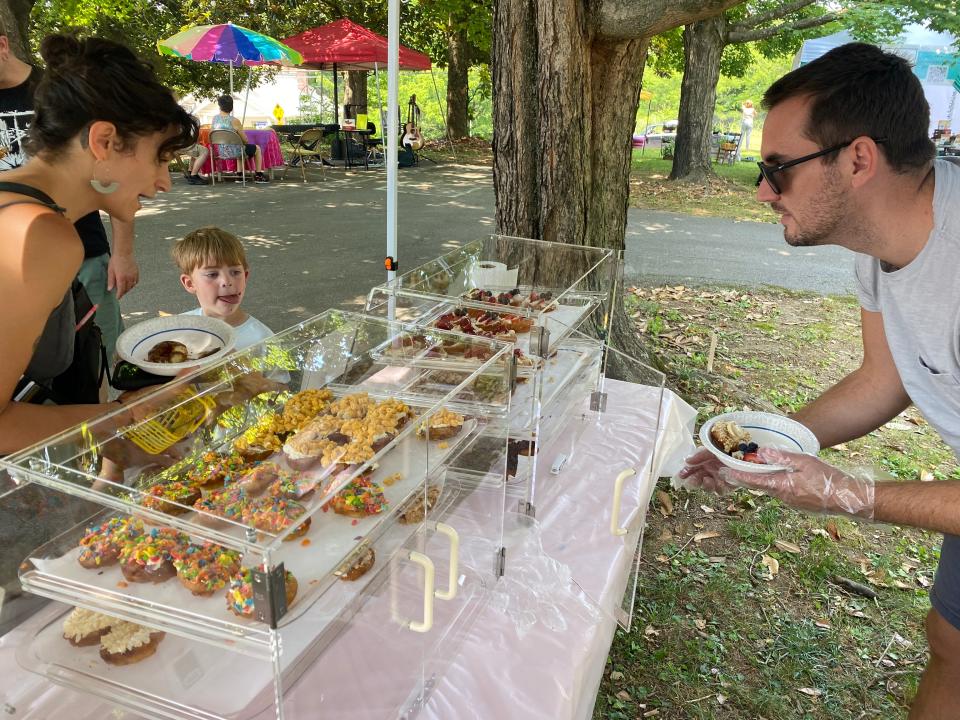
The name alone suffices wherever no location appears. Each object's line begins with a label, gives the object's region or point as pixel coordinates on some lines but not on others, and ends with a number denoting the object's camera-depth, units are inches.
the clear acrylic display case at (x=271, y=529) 45.1
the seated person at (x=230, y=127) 423.8
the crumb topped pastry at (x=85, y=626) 48.3
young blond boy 106.1
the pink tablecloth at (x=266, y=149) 463.5
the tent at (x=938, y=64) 578.6
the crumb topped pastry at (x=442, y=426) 60.7
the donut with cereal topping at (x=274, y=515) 45.6
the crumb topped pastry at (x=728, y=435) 68.0
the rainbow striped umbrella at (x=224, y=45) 418.3
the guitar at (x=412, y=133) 607.5
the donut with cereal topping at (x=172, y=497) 46.8
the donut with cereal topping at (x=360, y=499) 53.4
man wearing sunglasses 63.8
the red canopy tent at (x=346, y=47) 475.8
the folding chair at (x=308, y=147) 514.9
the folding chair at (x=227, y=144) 430.6
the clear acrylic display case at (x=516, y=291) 89.7
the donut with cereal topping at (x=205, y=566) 42.3
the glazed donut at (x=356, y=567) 51.1
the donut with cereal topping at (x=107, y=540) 47.0
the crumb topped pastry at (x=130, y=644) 47.1
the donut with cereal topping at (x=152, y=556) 45.3
